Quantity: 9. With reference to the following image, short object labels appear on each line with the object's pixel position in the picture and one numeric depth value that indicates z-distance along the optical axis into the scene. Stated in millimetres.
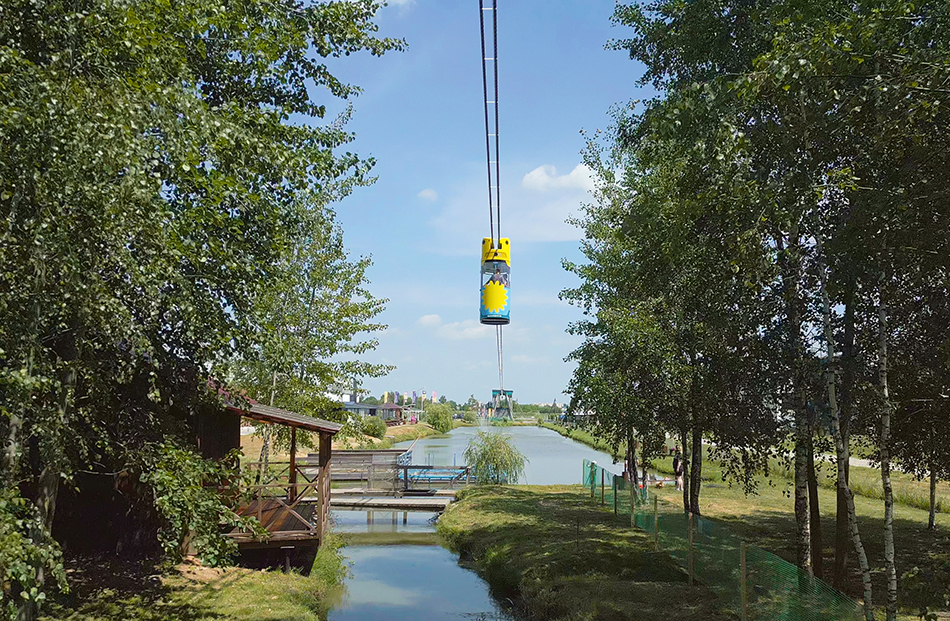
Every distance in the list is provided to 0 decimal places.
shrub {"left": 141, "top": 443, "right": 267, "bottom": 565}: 8445
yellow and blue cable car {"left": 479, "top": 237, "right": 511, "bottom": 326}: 16156
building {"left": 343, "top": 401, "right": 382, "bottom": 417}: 135875
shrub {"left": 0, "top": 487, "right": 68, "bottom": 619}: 6055
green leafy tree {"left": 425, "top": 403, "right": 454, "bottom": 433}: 109188
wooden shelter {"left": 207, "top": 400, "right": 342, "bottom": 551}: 15451
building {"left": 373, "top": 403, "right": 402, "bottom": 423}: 145125
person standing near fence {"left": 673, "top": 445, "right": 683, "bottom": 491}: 30156
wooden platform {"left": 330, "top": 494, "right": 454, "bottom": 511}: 28297
